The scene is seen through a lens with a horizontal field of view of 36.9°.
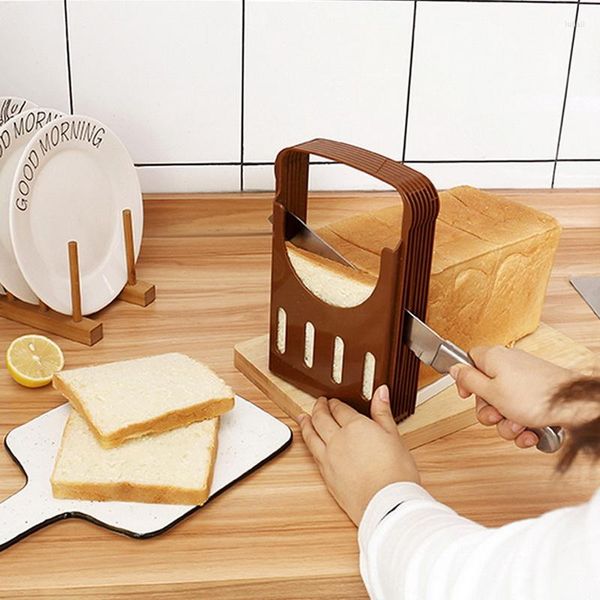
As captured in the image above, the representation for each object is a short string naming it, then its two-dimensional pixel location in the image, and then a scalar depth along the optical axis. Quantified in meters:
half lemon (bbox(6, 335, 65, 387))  0.98
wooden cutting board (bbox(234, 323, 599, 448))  0.94
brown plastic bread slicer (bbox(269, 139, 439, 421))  0.85
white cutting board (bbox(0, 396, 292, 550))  0.79
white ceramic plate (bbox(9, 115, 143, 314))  1.05
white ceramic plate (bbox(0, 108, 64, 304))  1.07
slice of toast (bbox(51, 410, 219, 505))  0.81
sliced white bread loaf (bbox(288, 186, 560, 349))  0.94
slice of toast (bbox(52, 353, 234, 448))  0.87
